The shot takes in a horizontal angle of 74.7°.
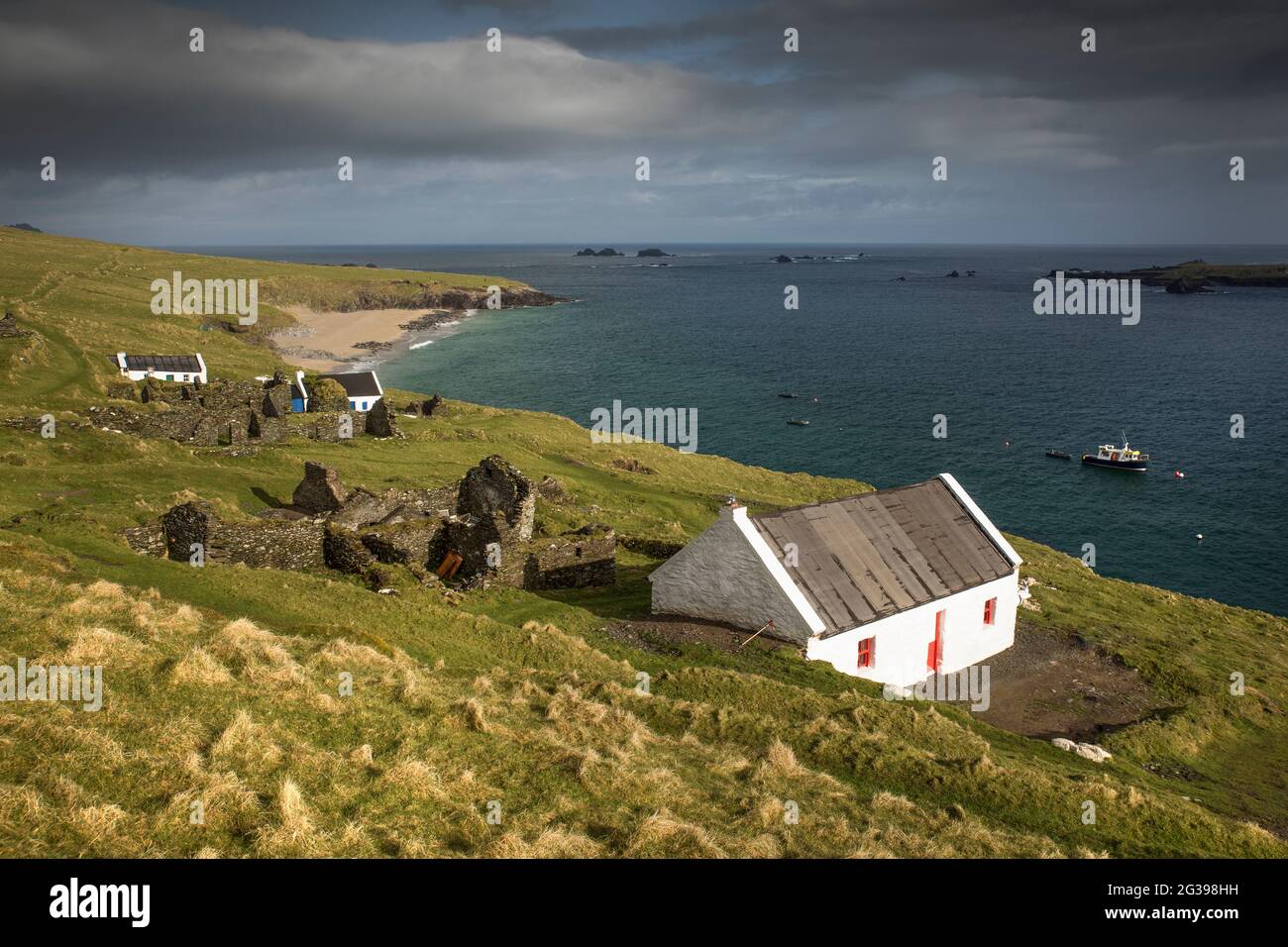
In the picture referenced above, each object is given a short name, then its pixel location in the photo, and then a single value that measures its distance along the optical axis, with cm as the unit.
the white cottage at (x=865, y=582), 2914
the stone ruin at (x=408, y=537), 2961
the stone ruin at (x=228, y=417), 4766
